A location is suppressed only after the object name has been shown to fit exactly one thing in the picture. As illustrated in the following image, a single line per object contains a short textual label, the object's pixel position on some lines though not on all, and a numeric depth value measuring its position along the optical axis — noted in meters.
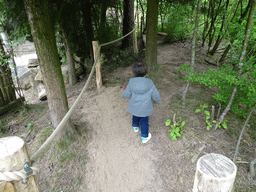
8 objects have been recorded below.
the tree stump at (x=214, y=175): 1.23
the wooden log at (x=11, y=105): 4.93
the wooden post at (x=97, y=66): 4.38
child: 2.95
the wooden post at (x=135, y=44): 7.13
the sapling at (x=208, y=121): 3.27
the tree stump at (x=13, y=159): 0.93
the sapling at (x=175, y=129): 3.33
